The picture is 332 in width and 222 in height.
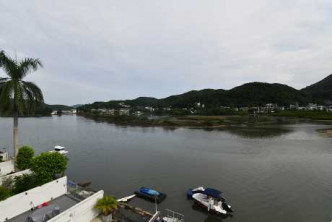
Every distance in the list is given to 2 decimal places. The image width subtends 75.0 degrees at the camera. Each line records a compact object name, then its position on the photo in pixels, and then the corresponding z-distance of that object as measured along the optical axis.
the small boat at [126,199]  22.61
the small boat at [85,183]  26.00
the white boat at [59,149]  46.01
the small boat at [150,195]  23.41
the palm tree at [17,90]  18.05
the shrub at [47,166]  17.00
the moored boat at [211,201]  21.20
